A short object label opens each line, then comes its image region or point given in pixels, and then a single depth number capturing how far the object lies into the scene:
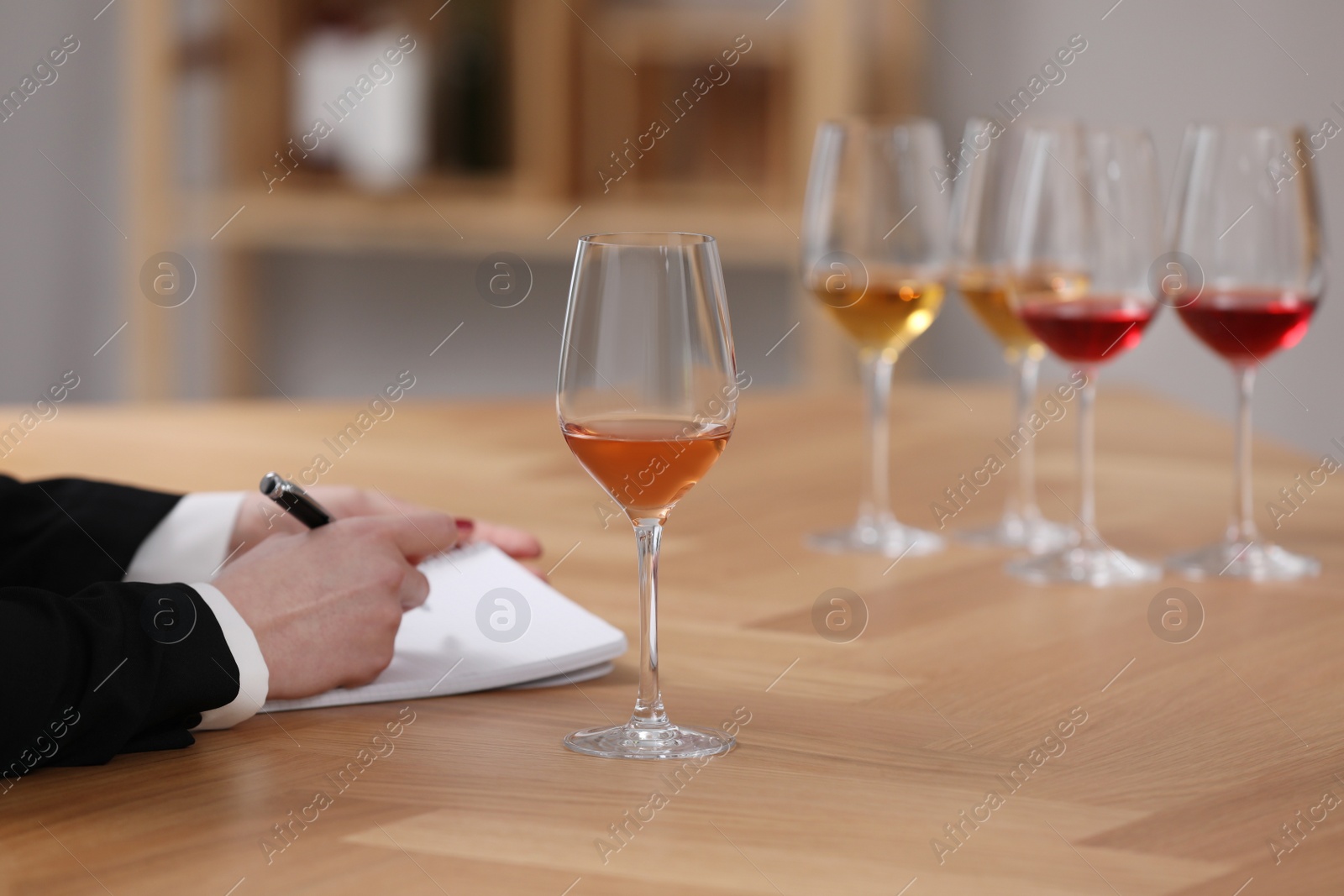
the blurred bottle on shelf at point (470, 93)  4.91
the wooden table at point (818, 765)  1.73
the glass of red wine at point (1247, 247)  2.16
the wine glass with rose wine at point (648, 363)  1.81
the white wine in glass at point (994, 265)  2.26
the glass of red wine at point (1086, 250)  2.17
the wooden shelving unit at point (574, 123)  4.50
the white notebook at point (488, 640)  1.92
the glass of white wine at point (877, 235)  2.29
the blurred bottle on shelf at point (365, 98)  4.92
